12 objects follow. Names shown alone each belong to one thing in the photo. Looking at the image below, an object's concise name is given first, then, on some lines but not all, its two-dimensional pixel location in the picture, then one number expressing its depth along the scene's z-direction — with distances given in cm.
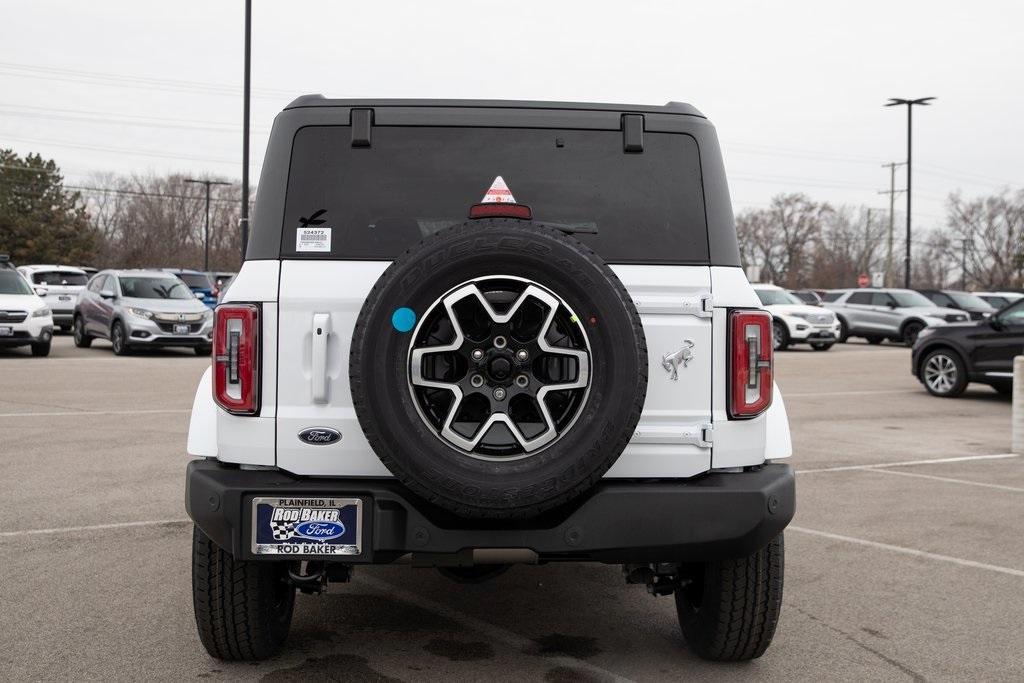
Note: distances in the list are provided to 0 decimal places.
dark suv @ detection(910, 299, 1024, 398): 1476
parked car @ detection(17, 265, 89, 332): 2711
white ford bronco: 332
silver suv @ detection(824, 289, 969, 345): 2992
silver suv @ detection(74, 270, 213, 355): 2097
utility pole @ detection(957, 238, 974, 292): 9335
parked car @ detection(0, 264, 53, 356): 1948
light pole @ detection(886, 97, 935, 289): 4391
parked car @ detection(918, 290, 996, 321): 3388
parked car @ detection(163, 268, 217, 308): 2906
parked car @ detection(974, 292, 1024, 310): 3688
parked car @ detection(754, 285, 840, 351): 2734
